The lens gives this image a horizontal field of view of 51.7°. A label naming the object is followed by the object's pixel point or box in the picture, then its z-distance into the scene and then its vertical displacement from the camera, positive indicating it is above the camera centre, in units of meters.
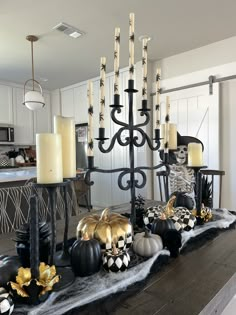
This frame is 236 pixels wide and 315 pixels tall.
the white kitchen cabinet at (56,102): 5.61 +1.14
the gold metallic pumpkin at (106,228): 0.90 -0.30
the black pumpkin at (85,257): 0.80 -0.35
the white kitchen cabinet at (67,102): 5.33 +1.09
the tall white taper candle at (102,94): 1.05 +0.24
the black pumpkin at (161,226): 1.03 -0.33
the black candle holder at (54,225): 0.76 -0.24
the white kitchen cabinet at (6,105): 4.89 +0.96
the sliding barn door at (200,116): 3.16 +0.46
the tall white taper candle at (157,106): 1.26 +0.22
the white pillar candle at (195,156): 1.28 -0.04
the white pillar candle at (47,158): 0.77 -0.02
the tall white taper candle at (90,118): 1.00 +0.13
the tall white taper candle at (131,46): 1.09 +0.47
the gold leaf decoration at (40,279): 0.66 -0.36
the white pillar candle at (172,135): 1.38 +0.08
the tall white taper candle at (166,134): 1.28 +0.08
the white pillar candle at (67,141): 0.91 +0.04
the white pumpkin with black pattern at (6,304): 0.58 -0.37
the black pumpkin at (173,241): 0.96 -0.37
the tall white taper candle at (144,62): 1.17 +0.42
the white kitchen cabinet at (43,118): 5.46 +0.75
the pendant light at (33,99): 2.94 +0.64
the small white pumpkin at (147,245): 0.95 -0.38
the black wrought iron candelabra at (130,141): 1.07 +0.04
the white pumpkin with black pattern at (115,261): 0.82 -0.38
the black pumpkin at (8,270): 0.69 -0.34
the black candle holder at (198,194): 1.30 -0.24
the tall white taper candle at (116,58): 1.07 +0.41
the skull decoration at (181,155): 2.33 -0.06
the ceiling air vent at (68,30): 2.69 +1.39
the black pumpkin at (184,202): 1.44 -0.31
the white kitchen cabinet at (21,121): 5.10 +0.65
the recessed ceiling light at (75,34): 2.89 +1.39
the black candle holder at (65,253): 0.90 -0.41
